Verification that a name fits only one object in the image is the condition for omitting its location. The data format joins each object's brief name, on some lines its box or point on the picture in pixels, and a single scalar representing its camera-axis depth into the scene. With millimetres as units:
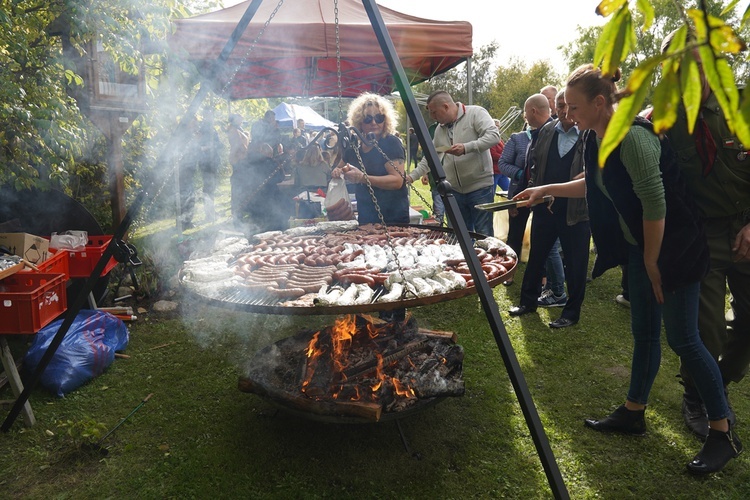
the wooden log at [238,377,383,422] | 2975
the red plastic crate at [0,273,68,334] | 3465
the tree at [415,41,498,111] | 32800
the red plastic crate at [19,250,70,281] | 4070
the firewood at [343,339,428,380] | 3326
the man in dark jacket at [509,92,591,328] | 4914
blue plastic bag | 3908
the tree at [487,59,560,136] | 30969
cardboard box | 4211
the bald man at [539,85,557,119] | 6313
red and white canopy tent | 6323
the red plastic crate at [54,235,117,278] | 4867
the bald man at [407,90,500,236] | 5758
